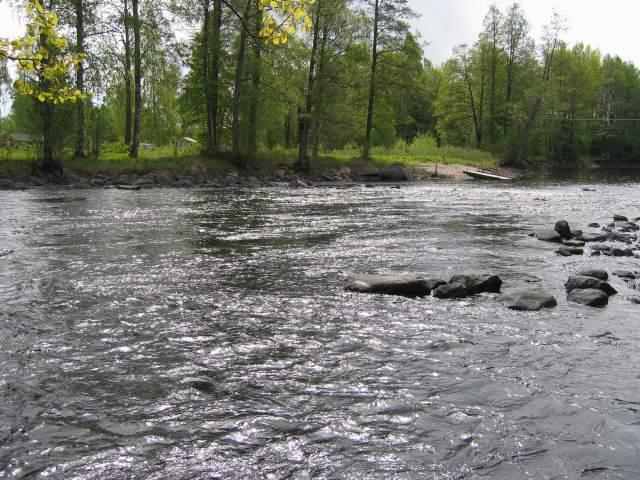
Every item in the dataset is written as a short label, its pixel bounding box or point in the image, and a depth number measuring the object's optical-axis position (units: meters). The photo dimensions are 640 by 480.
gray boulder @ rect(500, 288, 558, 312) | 8.84
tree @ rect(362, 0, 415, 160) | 49.78
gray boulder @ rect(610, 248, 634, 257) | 13.52
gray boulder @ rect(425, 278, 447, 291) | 9.98
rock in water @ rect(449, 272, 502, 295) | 9.78
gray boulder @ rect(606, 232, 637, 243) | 15.80
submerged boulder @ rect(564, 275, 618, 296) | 9.78
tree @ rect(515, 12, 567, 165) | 65.44
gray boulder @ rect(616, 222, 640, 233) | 17.66
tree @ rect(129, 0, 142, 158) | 35.92
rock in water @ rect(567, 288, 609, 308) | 9.09
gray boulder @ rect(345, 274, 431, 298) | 9.71
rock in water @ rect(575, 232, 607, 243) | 15.76
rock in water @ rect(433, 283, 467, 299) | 9.54
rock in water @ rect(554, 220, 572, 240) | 15.86
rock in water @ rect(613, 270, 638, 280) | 11.06
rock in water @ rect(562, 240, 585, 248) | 14.63
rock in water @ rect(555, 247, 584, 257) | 13.40
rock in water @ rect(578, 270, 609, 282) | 10.71
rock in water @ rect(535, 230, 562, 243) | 15.59
